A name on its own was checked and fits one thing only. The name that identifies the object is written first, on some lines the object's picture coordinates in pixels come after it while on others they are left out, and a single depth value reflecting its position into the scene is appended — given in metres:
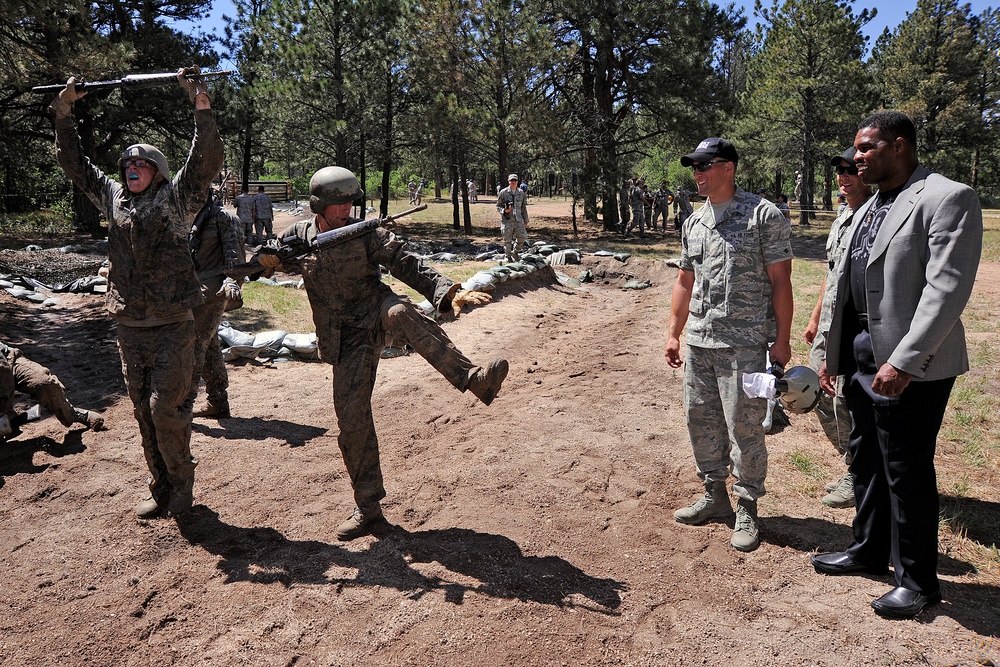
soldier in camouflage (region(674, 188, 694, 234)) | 21.83
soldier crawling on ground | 5.50
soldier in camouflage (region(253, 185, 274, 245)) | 18.66
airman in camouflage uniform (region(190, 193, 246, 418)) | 5.42
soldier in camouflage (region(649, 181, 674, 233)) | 26.08
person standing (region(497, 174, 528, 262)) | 14.77
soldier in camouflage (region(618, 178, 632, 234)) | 24.09
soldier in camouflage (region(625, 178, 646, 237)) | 23.29
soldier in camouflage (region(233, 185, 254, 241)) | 18.61
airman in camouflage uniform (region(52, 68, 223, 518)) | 4.00
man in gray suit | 2.80
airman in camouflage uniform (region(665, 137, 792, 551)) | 3.58
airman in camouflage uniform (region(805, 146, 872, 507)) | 4.18
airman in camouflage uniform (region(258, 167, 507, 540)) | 3.71
